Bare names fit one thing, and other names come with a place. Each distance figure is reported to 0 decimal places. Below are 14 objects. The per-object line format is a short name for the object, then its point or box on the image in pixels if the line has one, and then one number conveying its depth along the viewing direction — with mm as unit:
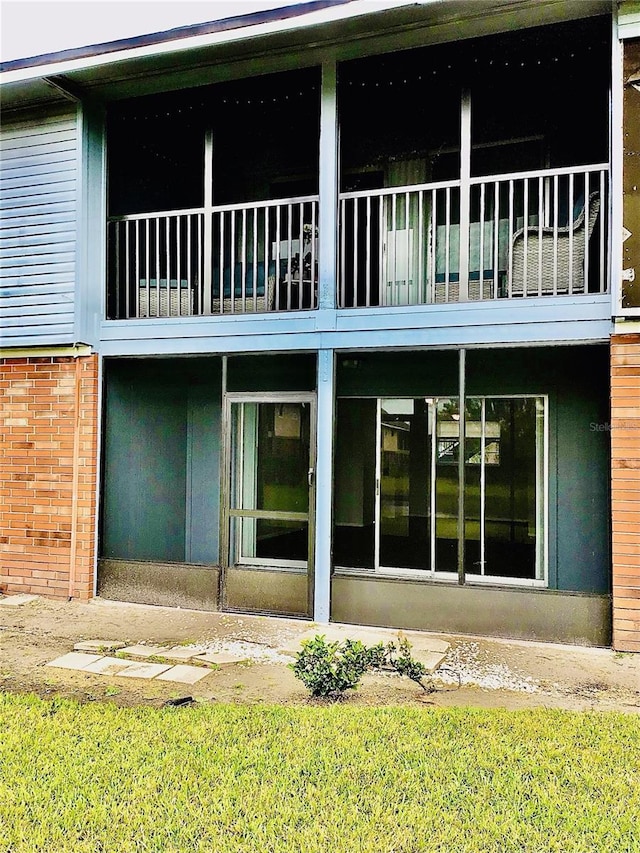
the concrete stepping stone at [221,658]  5332
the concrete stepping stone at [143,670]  5000
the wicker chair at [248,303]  8039
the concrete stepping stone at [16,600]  7027
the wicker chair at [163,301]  7567
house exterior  6012
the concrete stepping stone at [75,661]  5242
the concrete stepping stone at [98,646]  5633
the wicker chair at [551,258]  6156
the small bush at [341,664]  4598
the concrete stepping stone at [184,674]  4934
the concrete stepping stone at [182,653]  5422
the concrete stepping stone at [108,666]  5098
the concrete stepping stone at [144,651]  5477
